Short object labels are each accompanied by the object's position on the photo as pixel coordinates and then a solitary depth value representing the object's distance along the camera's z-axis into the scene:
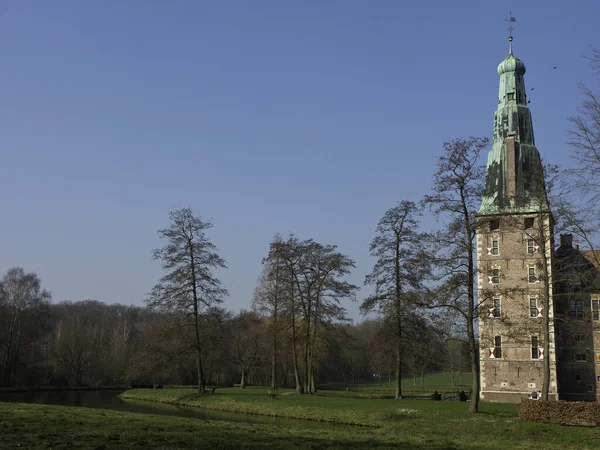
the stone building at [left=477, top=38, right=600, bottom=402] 43.59
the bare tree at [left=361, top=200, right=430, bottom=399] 39.78
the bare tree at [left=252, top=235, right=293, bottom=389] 48.38
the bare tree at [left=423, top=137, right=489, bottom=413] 29.48
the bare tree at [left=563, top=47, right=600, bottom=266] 18.84
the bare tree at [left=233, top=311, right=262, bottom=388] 66.56
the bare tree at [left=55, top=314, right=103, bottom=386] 68.50
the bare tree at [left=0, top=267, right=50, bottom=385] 64.50
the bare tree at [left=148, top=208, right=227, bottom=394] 44.88
